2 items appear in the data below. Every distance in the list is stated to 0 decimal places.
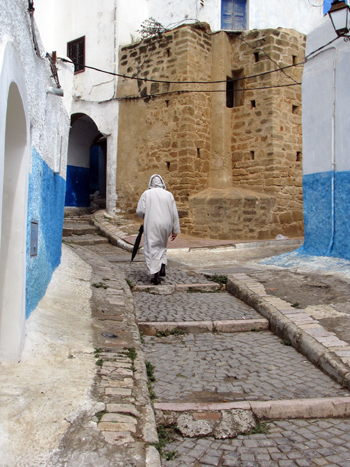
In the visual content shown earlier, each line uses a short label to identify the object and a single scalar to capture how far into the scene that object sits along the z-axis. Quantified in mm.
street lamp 5766
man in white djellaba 5941
